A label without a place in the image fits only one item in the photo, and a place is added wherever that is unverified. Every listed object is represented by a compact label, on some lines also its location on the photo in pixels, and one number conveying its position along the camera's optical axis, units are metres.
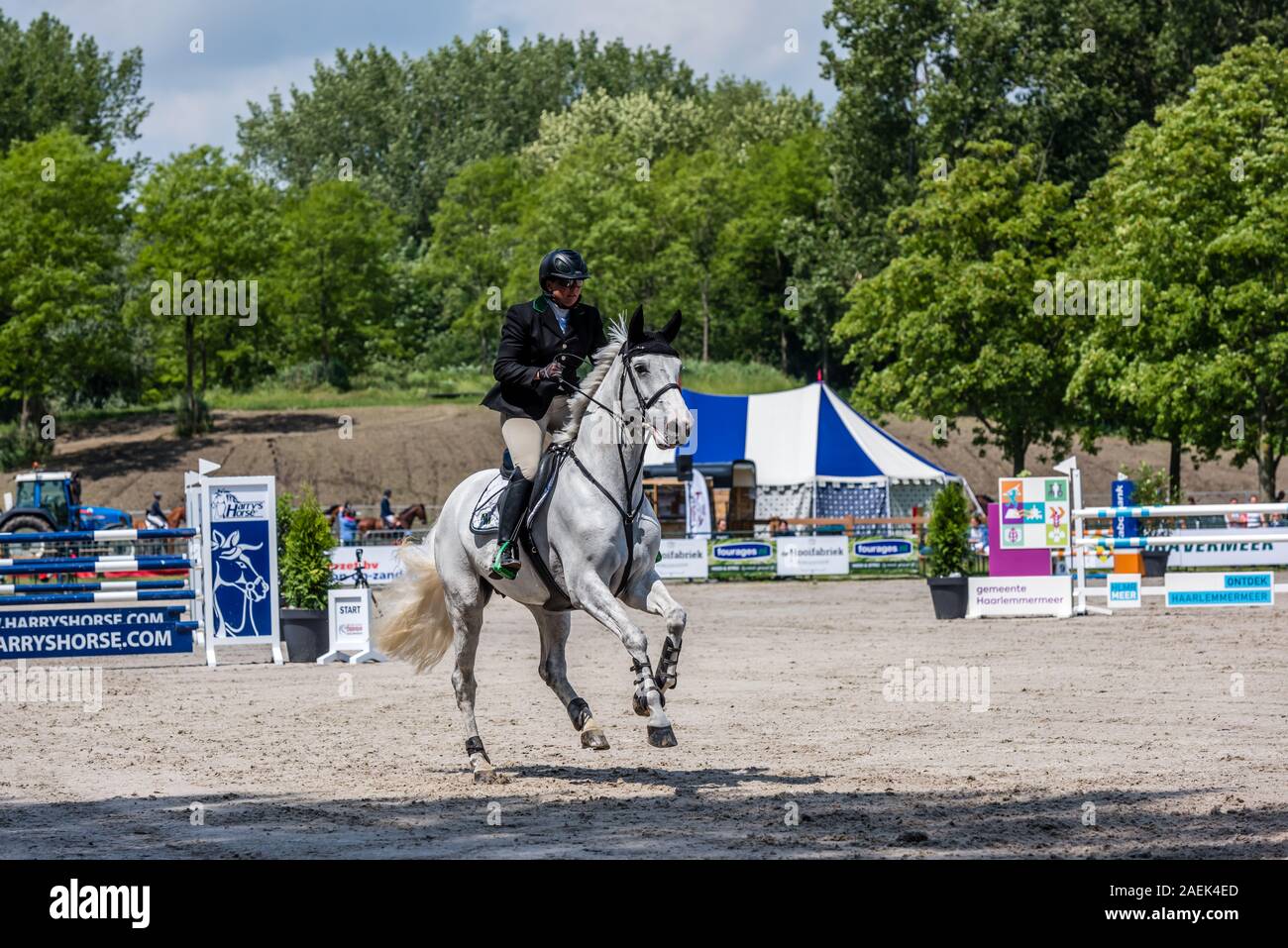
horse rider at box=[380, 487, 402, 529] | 39.72
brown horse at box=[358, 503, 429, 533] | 40.73
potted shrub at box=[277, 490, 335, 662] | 18.78
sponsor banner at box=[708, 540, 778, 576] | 33.12
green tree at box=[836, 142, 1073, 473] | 43.28
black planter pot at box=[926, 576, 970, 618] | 22.65
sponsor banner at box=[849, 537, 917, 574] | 33.41
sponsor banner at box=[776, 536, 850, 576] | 33.19
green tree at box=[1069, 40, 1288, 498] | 34.97
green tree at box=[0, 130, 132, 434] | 55.00
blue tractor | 37.50
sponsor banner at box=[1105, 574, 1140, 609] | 23.30
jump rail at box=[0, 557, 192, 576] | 17.94
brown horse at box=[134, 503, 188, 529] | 40.50
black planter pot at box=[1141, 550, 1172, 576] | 31.89
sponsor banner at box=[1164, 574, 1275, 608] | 23.33
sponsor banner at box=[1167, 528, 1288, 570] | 27.36
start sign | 18.58
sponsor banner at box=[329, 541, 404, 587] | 28.88
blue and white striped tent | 40.09
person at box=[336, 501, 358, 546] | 34.06
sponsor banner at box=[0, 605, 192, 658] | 17.83
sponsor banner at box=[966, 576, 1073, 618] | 22.97
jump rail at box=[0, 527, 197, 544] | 17.33
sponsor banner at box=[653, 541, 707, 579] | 33.00
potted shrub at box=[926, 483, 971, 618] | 22.73
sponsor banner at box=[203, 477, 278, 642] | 18.23
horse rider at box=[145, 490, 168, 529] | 37.97
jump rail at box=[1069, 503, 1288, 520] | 22.33
